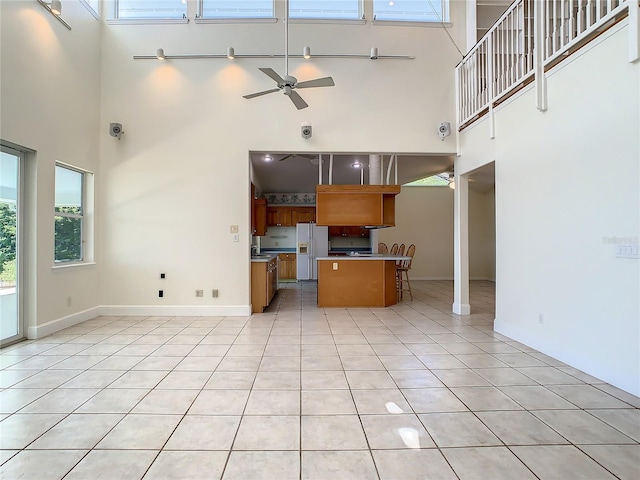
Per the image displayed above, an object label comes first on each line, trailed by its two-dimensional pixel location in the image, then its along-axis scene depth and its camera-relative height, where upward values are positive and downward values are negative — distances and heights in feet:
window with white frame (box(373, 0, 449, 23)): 16.49 +11.99
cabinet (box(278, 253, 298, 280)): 31.22 -2.57
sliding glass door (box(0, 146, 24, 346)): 11.06 -0.17
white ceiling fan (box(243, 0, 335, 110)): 10.79 +5.52
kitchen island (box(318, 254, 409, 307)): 18.39 -2.33
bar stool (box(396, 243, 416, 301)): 20.81 -1.78
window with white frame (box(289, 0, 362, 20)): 16.39 +11.89
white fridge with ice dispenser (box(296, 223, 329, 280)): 30.63 -0.50
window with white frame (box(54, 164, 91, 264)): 13.57 +1.22
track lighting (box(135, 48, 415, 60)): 15.64 +9.19
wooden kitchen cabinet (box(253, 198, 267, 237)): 25.82 +2.15
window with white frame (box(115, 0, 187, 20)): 16.03 +11.63
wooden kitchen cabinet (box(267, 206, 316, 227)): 31.71 +2.55
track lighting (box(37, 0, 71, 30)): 12.23 +9.05
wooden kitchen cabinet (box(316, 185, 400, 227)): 18.56 +2.15
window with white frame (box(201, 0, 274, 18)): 16.10 +11.75
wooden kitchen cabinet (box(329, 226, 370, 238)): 32.01 +0.88
